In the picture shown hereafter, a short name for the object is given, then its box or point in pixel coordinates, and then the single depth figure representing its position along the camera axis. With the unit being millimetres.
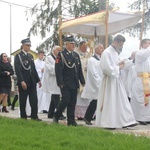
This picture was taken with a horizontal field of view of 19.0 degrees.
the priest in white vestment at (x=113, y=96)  8781
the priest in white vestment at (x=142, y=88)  10031
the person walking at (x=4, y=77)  13453
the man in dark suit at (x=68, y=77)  8859
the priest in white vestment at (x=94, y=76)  10070
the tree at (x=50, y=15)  28344
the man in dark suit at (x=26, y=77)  9594
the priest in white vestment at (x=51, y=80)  11102
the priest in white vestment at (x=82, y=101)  11115
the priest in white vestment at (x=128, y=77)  10933
